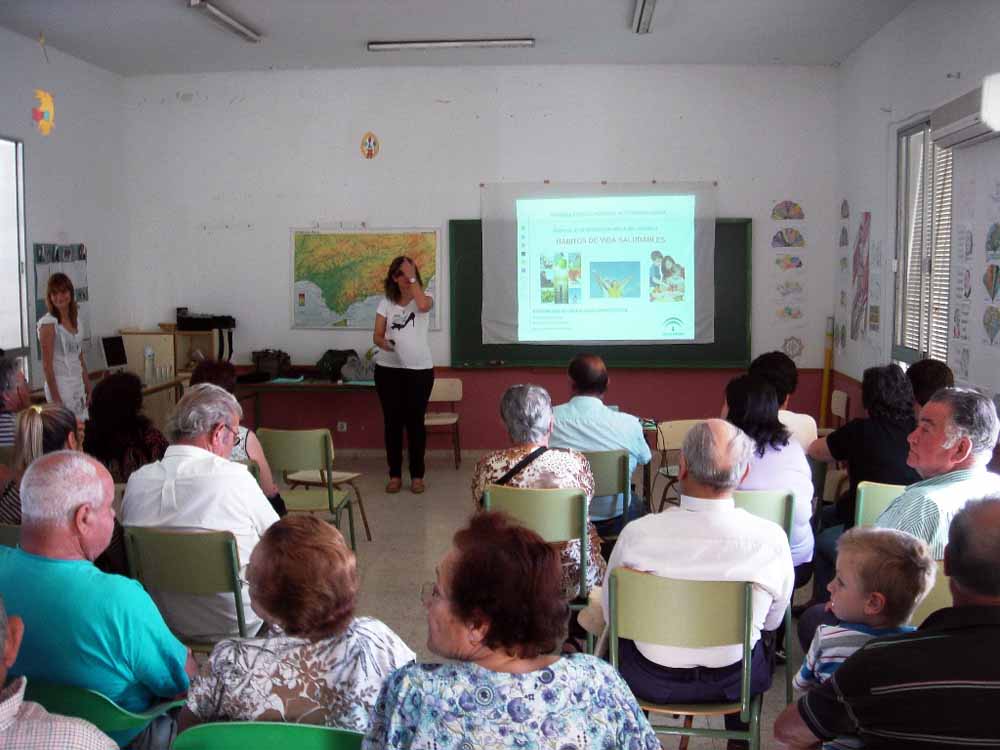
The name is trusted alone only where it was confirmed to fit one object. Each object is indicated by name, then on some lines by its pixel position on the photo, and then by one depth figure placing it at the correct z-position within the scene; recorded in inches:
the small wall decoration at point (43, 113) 247.1
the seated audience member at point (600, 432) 164.2
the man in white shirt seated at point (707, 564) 94.2
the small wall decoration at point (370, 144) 297.1
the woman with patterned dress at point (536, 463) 135.2
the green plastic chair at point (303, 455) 184.4
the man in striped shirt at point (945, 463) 105.1
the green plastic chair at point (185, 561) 109.6
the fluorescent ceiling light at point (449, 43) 258.1
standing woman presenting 264.5
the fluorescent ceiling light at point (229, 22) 216.1
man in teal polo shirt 81.0
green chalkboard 293.3
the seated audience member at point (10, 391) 168.6
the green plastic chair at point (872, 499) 121.9
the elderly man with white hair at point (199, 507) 117.4
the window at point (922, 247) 208.8
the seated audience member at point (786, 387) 172.2
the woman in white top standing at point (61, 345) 232.1
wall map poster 299.7
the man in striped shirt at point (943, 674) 63.9
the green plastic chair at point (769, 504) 123.8
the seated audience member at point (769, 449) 137.9
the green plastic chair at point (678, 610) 89.4
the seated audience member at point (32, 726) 59.3
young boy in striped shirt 76.2
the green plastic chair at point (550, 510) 128.6
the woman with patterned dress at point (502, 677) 58.0
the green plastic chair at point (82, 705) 75.6
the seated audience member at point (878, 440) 141.7
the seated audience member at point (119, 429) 139.9
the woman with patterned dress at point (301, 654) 70.4
